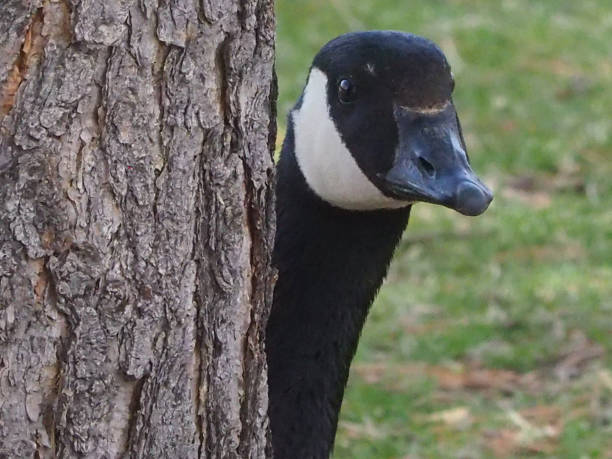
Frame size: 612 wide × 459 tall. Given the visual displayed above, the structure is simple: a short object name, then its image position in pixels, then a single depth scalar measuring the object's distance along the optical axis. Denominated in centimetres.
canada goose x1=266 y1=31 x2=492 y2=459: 641
